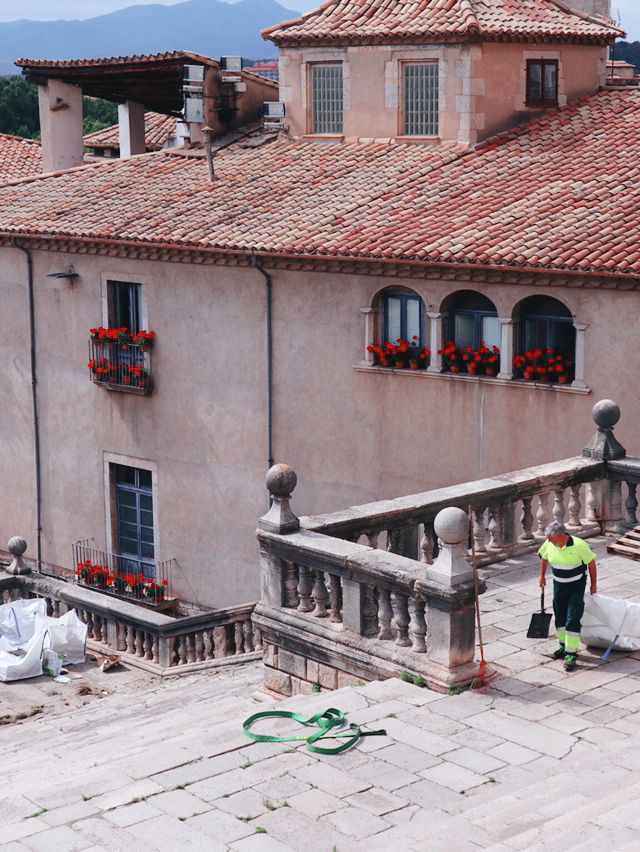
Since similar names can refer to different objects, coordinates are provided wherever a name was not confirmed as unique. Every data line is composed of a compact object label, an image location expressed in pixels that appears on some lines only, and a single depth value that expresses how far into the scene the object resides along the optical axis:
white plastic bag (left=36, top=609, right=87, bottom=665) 19.39
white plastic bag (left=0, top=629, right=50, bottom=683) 18.83
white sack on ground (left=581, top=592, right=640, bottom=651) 11.74
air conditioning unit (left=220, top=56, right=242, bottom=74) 27.84
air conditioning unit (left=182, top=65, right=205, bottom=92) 27.23
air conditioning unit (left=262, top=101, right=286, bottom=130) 27.02
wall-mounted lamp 25.67
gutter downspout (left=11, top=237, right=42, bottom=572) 26.47
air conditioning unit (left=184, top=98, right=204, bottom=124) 27.22
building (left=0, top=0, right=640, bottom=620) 19.83
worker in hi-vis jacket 11.50
